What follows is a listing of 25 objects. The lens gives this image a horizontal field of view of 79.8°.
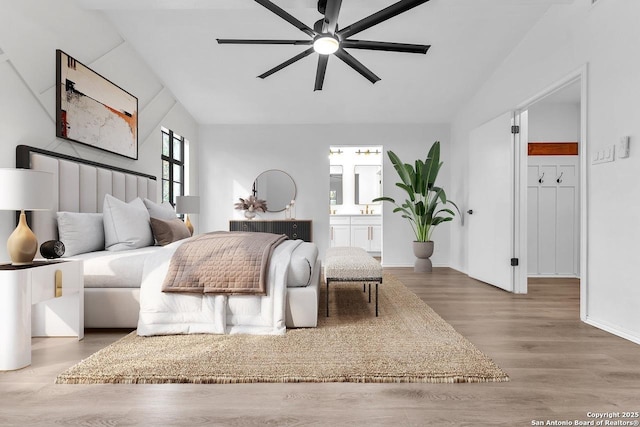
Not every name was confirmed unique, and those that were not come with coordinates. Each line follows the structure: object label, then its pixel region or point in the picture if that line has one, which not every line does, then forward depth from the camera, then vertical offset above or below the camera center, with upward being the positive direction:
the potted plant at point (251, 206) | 6.00 +0.07
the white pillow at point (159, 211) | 3.68 -0.01
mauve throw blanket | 2.40 -0.37
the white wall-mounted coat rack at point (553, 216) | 5.02 -0.07
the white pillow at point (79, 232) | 2.74 -0.17
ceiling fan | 2.29 +1.18
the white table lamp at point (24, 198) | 1.97 +0.06
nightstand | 1.87 -0.52
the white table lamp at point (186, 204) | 4.80 +0.08
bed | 2.52 -0.48
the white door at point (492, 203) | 4.11 +0.09
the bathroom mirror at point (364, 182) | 7.95 +0.59
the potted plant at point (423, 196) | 5.44 +0.18
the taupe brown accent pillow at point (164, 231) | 3.37 -0.19
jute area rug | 1.76 -0.77
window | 5.19 +0.64
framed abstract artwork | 2.99 +0.89
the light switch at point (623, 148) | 2.48 +0.41
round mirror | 6.12 +0.34
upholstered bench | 2.80 -0.44
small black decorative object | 2.27 -0.24
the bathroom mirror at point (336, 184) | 7.97 +0.55
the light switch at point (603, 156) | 2.61 +0.39
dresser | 5.85 -0.25
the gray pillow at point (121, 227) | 3.02 -0.14
